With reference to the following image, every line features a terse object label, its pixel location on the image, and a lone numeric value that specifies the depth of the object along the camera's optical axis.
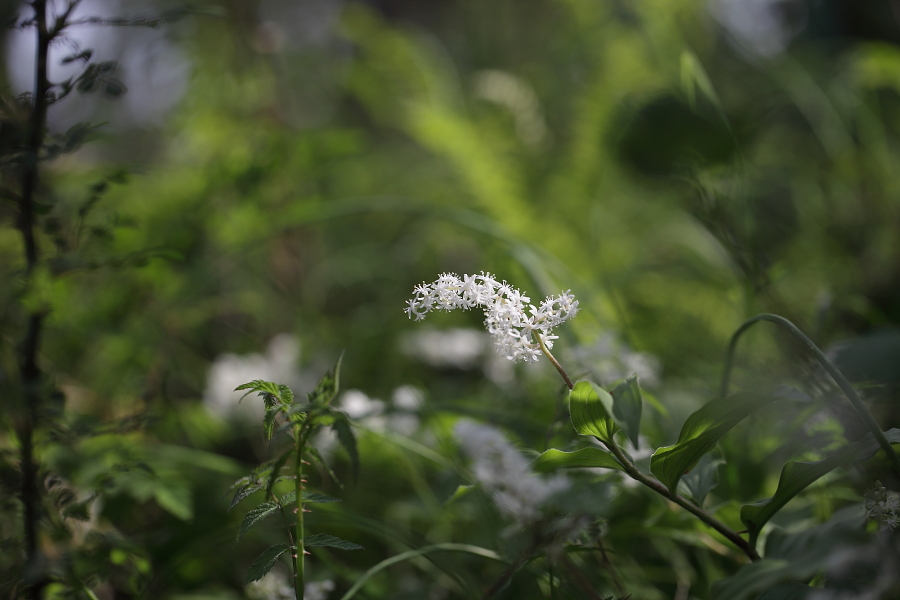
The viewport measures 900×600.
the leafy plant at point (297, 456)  0.46
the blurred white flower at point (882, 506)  0.47
